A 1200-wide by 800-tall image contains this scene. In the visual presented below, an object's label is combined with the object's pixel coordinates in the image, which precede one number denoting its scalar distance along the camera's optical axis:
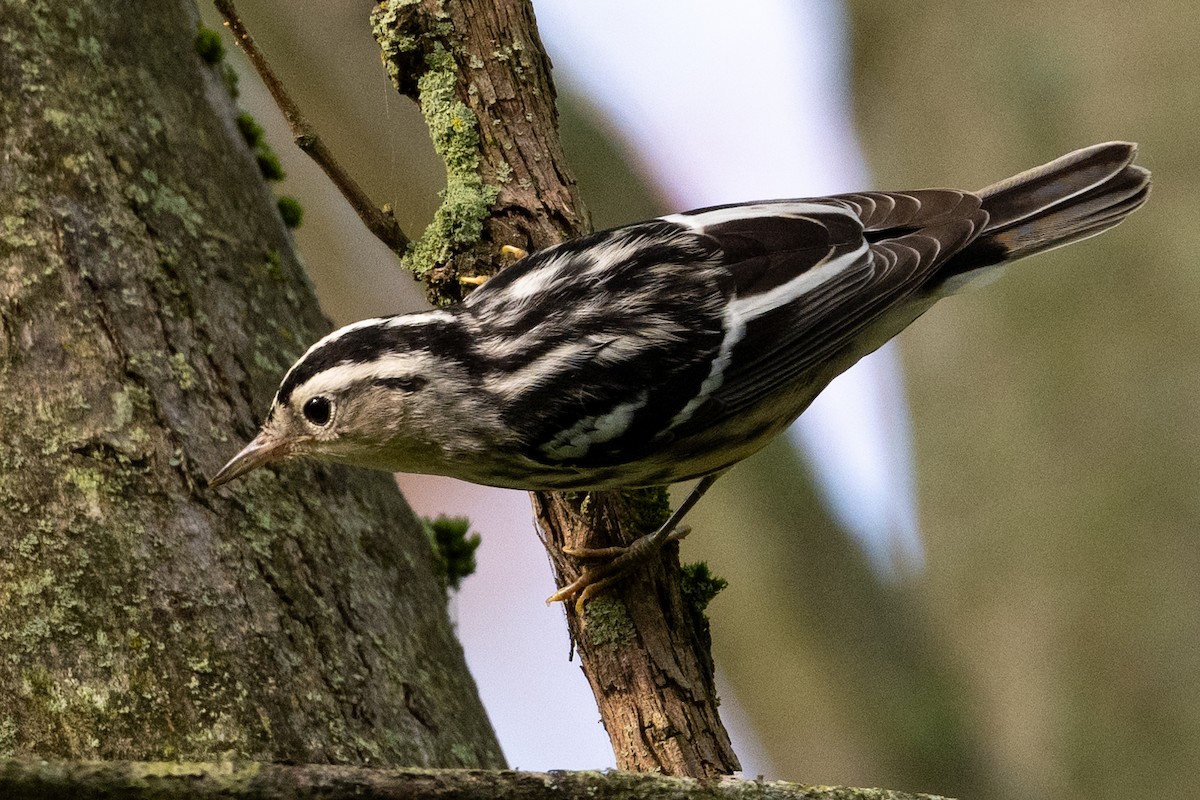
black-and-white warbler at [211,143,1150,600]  5.69
